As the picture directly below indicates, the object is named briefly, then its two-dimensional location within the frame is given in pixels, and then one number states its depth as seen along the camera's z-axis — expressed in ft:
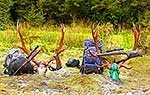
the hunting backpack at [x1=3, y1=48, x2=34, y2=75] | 15.72
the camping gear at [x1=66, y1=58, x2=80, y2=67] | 18.02
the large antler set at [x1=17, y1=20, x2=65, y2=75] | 15.46
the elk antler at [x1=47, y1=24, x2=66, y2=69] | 16.38
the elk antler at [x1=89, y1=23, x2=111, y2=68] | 15.65
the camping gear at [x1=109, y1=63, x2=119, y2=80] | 14.92
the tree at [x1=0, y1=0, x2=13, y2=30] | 33.23
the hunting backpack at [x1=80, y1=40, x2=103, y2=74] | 16.07
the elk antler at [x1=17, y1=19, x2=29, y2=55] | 16.48
